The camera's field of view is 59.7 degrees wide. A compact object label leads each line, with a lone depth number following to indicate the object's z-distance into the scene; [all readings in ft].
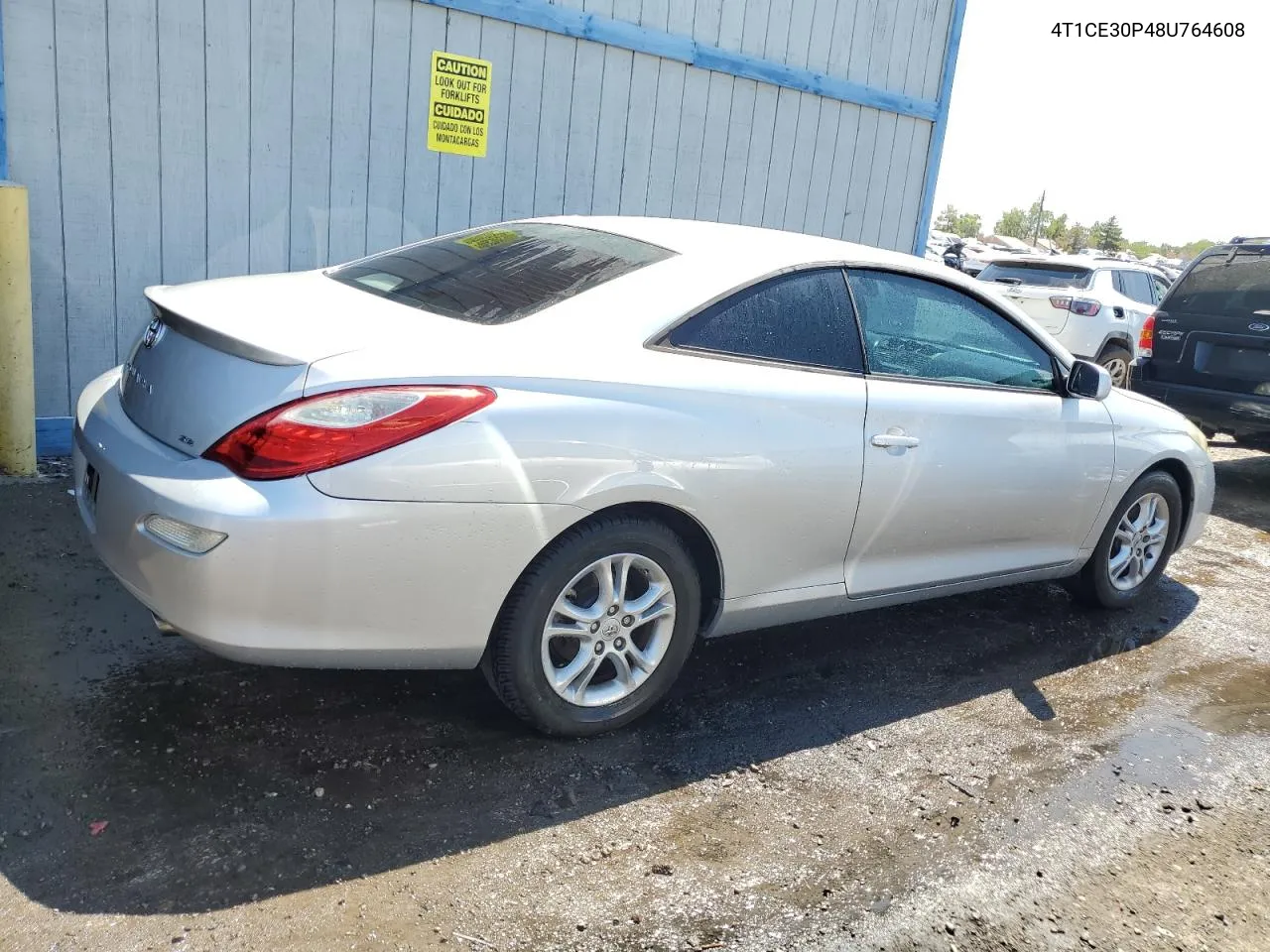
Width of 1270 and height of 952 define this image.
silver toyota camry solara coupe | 9.04
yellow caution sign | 21.22
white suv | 37.88
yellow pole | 16.08
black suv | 25.11
